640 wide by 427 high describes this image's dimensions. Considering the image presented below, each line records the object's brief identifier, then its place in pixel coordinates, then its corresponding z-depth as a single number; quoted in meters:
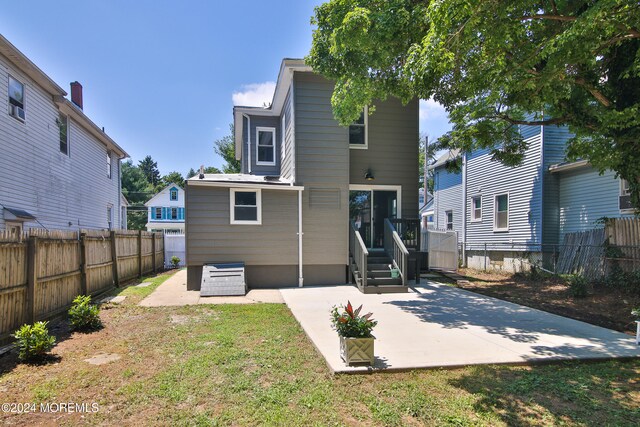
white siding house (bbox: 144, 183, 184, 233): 35.12
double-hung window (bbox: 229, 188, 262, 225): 9.80
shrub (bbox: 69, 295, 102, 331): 5.50
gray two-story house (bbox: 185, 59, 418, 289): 9.66
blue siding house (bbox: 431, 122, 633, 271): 11.36
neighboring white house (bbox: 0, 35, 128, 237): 9.76
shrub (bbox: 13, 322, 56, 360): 4.12
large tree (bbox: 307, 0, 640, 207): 5.28
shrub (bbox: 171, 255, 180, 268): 16.66
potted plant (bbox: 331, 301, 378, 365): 3.98
